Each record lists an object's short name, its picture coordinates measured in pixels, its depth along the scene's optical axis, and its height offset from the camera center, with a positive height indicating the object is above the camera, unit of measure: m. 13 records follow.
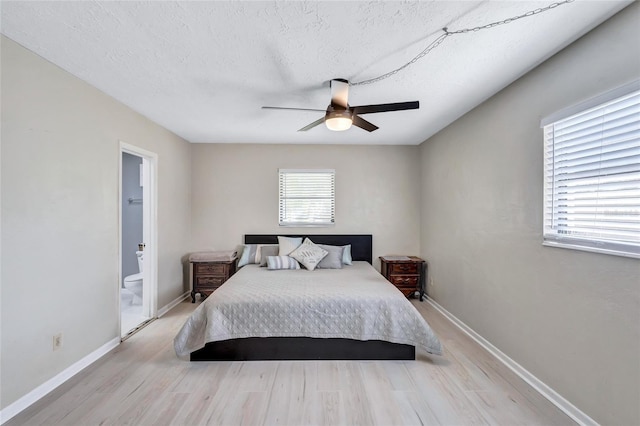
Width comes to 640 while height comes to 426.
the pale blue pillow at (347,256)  4.21 -0.69
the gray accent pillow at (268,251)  4.20 -0.63
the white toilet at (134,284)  3.86 -1.05
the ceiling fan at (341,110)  2.24 +0.84
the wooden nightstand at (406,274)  4.27 -0.98
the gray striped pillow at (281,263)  3.83 -0.74
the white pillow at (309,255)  3.85 -0.63
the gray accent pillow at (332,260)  3.92 -0.71
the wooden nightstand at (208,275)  4.11 -0.98
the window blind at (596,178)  1.52 +0.22
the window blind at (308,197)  4.68 +0.23
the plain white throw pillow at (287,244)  4.18 -0.52
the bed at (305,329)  2.53 -1.10
